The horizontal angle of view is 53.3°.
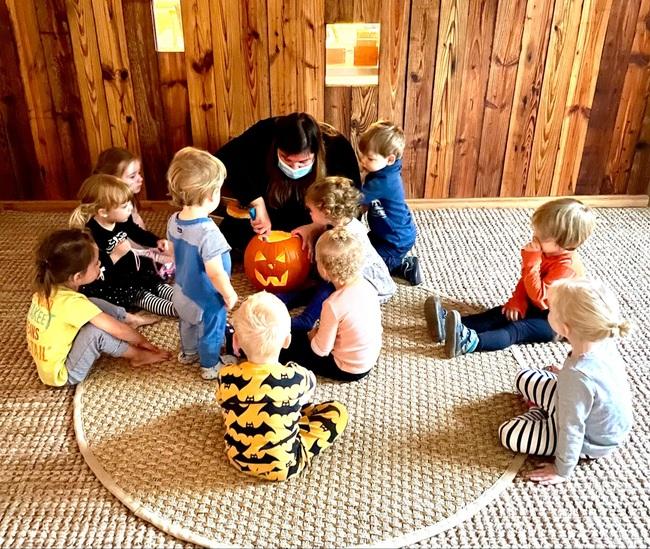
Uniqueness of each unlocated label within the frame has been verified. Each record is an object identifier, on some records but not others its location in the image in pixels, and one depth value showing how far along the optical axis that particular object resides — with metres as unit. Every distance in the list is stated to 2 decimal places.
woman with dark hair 2.27
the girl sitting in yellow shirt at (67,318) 1.79
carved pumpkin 2.22
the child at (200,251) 1.76
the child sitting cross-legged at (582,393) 1.48
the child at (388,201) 2.24
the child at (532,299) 1.89
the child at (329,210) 2.05
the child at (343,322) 1.75
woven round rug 1.50
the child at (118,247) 2.10
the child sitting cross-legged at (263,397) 1.47
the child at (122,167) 2.33
